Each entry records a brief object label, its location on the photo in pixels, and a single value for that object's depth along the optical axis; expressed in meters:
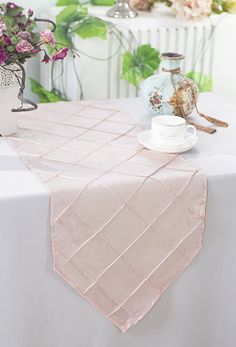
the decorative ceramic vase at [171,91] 2.21
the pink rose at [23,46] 1.99
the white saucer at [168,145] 2.03
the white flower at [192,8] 2.87
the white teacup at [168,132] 2.02
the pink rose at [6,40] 1.98
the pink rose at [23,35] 2.01
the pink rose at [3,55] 1.98
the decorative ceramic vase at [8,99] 2.04
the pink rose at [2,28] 1.97
